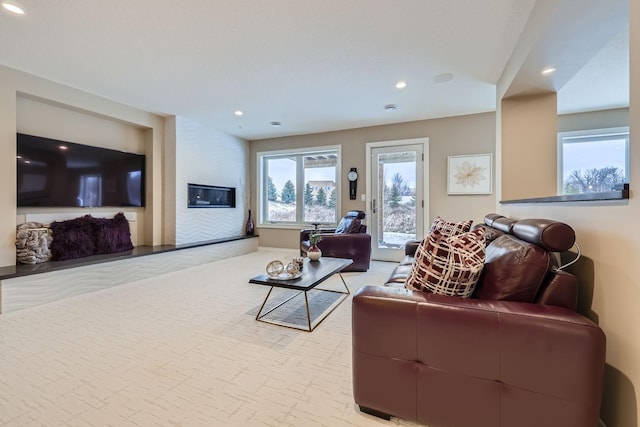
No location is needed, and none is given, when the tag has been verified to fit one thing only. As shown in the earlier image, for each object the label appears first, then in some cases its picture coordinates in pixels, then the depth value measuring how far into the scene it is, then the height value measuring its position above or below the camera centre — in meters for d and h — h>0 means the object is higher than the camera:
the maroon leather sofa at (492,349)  1.00 -0.55
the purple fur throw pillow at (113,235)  3.78 -0.33
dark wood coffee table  2.21 -0.57
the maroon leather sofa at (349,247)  4.09 -0.53
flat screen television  3.20 +0.49
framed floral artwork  4.43 +0.62
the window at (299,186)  5.64 +0.56
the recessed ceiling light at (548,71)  2.35 +1.23
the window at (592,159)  4.16 +0.82
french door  4.84 +0.31
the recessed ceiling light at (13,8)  2.04 +1.54
